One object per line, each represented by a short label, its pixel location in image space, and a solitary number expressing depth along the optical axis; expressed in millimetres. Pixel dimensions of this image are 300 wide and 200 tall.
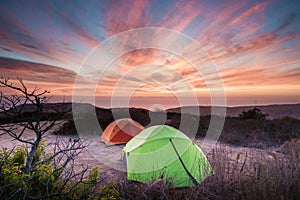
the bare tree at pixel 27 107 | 1656
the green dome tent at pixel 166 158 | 3473
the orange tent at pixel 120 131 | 7743
